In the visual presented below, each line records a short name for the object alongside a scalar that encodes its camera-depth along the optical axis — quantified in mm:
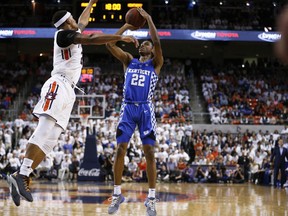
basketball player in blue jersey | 7109
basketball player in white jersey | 5770
